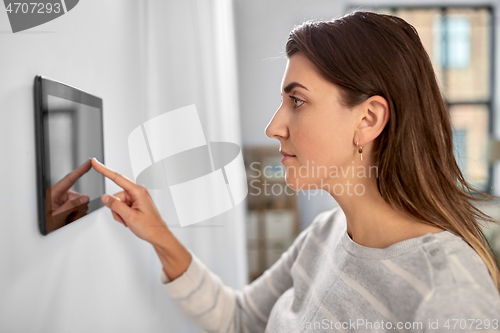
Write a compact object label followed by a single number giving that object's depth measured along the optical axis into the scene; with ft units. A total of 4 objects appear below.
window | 9.95
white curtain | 1.74
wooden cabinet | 6.67
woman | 1.66
